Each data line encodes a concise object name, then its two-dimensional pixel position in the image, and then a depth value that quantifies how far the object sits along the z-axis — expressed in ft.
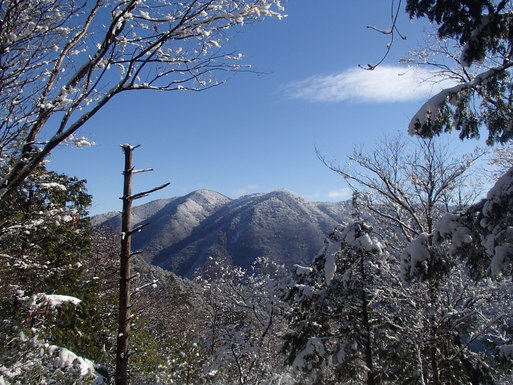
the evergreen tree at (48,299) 20.66
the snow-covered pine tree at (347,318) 33.91
